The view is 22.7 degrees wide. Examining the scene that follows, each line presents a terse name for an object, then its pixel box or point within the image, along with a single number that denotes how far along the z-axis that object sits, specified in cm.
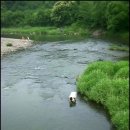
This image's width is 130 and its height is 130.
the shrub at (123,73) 1860
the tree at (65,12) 3475
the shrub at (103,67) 2029
